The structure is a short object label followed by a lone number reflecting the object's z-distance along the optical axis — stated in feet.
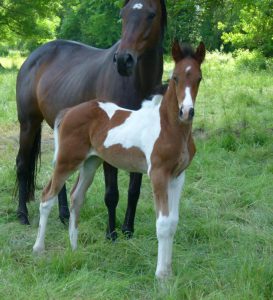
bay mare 13.00
